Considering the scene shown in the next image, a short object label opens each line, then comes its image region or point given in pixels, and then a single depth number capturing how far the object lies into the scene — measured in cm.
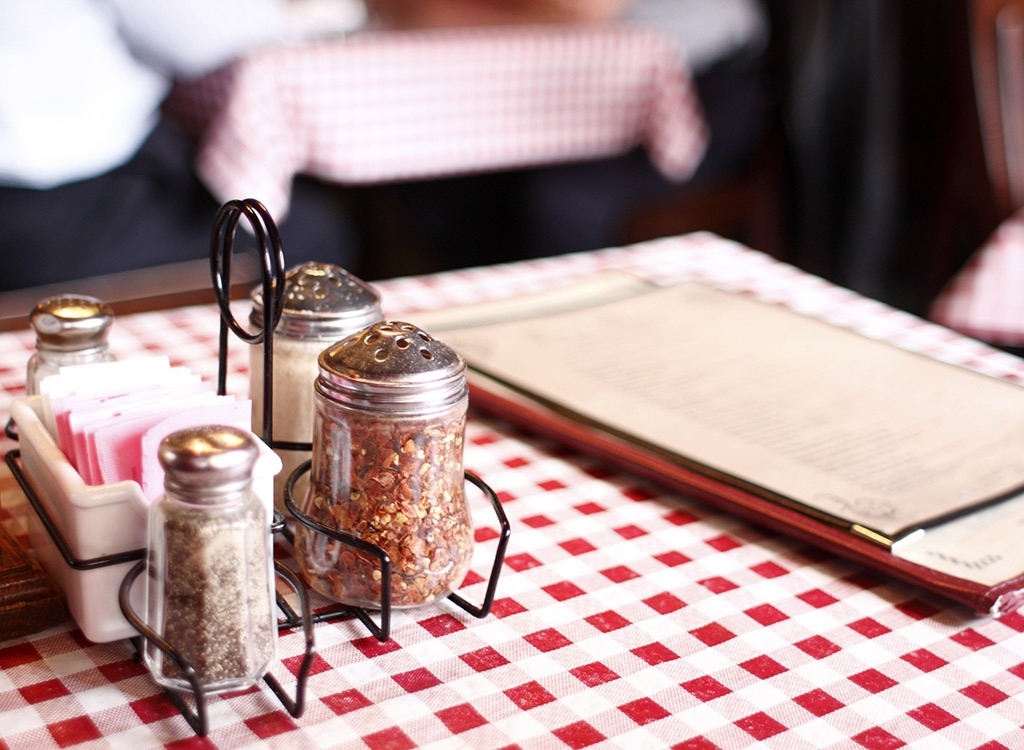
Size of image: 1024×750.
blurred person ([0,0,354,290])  190
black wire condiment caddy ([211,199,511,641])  62
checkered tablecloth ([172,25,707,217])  213
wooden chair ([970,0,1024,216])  202
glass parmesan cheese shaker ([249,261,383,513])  72
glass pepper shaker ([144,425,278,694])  52
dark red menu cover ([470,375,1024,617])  70
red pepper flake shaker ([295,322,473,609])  61
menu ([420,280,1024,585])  78
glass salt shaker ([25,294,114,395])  77
